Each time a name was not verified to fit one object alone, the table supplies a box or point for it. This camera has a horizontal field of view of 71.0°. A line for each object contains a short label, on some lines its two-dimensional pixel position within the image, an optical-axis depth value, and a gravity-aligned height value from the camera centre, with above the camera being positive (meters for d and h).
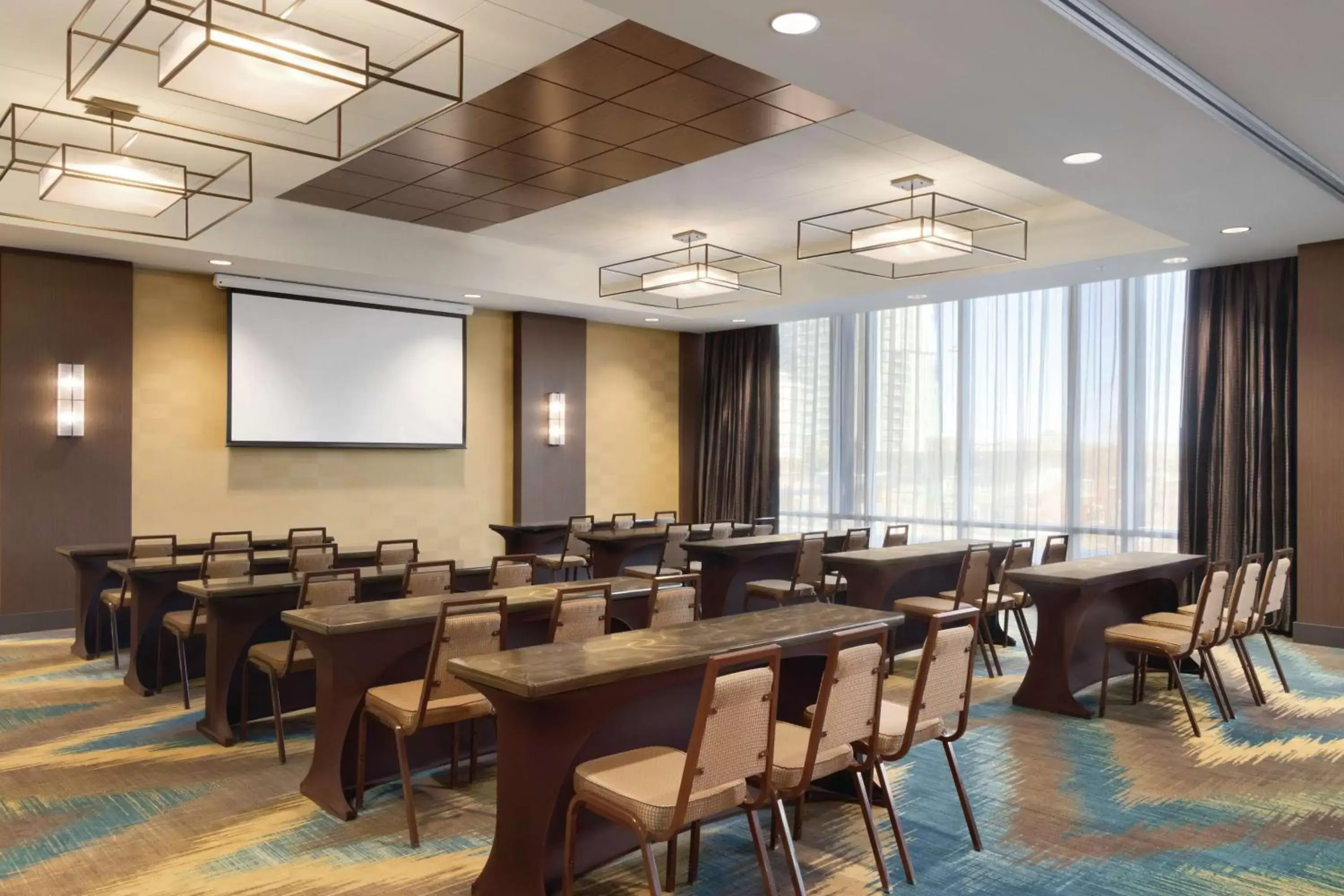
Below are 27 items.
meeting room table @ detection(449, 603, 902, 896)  2.77 -0.82
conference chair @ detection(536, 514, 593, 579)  8.05 -0.92
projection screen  8.75 +0.78
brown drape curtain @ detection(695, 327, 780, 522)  11.55 +0.34
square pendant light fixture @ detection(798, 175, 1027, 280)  6.41 +1.80
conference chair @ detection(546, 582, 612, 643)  3.80 -0.65
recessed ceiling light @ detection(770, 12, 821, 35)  3.40 +1.58
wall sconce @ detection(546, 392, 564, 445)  10.90 +0.42
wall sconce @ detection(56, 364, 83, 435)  7.73 +0.44
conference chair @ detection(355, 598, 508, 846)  3.40 -0.90
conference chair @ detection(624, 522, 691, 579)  7.85 -0.87
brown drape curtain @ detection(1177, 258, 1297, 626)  7.49 +0.36
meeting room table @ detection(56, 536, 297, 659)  6.48 -0.89
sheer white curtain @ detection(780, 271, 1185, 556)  8.47 +0.40
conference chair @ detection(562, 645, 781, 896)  2.49 -0.92
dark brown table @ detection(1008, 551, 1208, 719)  5.18 -0.94
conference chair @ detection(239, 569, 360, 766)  4.29 -0.91
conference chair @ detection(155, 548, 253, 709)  5.20 -0.91
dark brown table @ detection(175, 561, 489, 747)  4.55 -0.92
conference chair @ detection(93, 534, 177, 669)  6.00 -0.91
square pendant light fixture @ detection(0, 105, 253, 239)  4.97 +1.79
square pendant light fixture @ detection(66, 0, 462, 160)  3.38 +2.06
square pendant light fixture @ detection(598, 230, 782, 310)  8.01 +1.73
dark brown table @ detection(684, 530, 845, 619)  7.17 -0.86
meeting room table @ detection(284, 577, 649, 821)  3.63 -0.86
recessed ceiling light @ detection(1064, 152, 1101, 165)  4.90 +1.56
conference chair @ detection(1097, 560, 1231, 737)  4.91 -0.97
